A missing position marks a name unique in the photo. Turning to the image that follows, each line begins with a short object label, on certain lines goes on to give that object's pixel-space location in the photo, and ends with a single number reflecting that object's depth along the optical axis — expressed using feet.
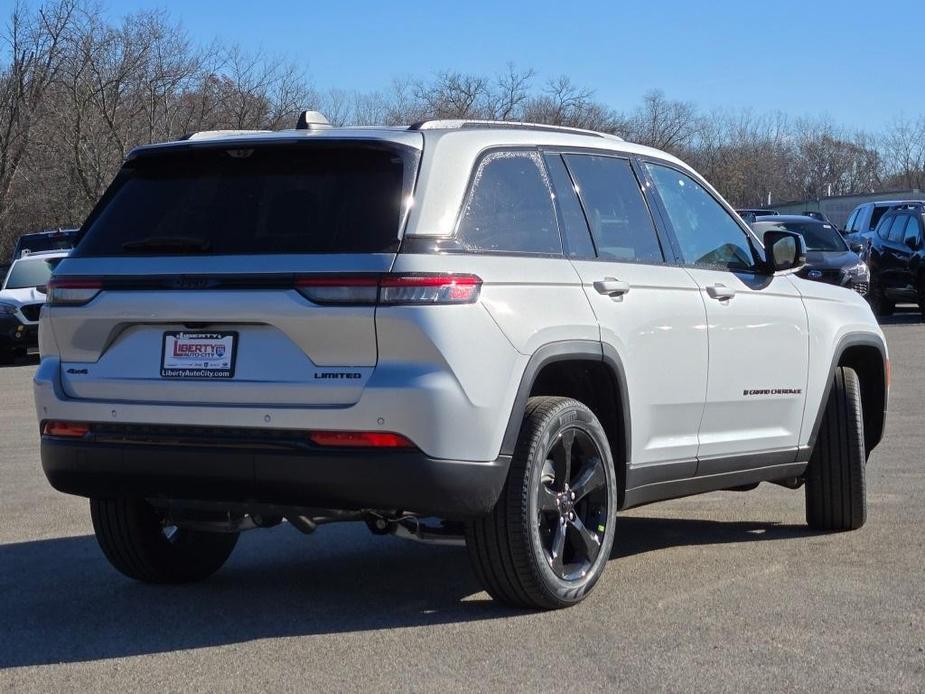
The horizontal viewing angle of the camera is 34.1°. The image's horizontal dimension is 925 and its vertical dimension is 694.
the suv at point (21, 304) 75.51
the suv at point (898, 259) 84.89
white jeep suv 17.07
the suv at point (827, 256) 79.66
